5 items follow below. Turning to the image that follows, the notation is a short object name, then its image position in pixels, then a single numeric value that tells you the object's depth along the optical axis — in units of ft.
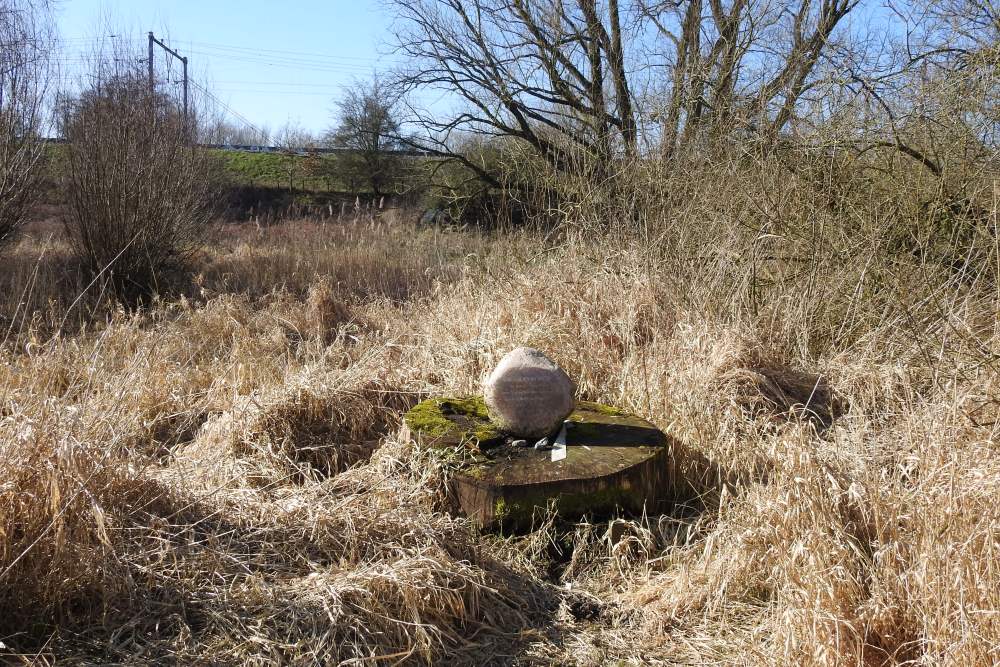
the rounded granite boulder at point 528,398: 12.51
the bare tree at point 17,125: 26.12
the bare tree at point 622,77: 20.66
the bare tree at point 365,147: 68.69
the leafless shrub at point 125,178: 26.76
